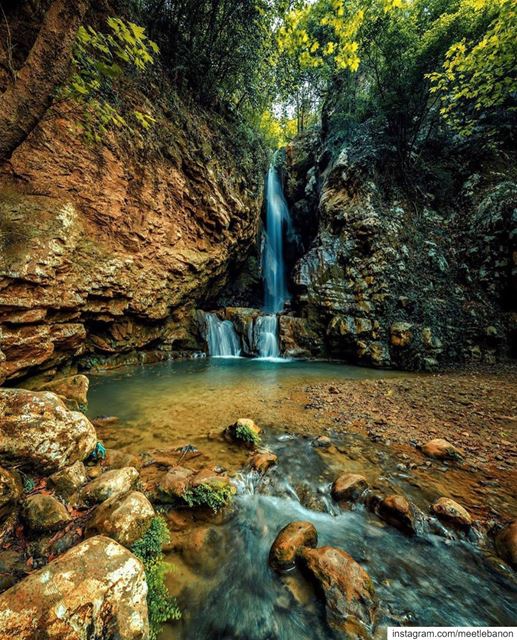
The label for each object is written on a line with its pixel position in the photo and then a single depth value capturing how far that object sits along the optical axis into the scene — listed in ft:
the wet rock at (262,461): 9.80
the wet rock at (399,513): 7.19
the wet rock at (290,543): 6.27
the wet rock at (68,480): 7.43
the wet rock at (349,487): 8.39
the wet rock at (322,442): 11.41
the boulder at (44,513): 6.21
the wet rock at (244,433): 11.50
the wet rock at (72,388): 13.80
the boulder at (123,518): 6.07
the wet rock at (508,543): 6.21
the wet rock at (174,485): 8.02
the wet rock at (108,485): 7.35
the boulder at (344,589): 5.07
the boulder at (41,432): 7.59
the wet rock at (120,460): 9.39
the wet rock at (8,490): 6.18
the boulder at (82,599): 3.75
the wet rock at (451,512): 7.13
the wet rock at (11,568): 4.99
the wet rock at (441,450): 10.23
